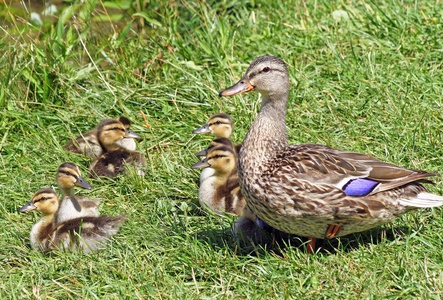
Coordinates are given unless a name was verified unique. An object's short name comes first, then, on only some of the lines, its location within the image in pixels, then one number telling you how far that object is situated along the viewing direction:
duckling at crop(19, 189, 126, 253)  8.64
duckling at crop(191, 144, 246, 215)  9.26
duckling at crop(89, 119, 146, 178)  10.46
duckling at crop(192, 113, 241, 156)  10.65
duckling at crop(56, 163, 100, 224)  9.34
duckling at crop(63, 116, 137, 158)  11.16
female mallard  7.55
